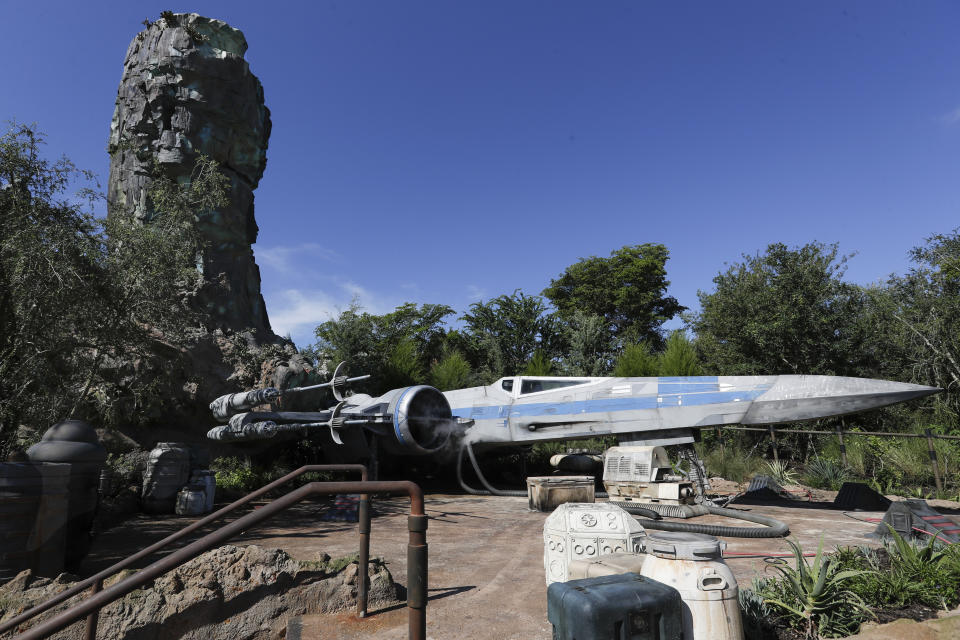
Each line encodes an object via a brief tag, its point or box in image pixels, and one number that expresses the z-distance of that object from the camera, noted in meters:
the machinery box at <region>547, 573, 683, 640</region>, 2.37
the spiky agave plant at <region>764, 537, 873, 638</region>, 3.56
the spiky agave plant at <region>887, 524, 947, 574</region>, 4.33
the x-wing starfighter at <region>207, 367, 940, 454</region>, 8.70
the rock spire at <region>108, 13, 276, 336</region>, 21.70
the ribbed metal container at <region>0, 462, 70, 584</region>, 4.14
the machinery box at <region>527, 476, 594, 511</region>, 8.91
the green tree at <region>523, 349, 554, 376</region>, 25.14
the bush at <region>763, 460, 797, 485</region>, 14.52
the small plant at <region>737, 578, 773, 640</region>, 3.43
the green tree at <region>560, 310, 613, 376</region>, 28.53
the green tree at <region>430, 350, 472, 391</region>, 24.94
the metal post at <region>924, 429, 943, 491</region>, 10.90
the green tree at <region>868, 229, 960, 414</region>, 21.05
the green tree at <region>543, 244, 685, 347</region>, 36.88
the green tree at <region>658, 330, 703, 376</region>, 20.84
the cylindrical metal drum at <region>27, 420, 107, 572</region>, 4.81
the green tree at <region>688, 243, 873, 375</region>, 21.55
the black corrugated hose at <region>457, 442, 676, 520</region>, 12.67
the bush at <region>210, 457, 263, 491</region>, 12.64
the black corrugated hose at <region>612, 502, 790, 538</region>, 6.61
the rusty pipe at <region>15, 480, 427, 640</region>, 1.63
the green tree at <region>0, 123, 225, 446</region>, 7.90
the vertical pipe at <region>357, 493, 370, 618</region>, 3.95
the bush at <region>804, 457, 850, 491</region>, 14.05
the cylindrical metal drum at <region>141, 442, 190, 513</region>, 9.45
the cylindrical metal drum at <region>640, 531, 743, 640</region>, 2.70
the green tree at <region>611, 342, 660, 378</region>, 21.88
